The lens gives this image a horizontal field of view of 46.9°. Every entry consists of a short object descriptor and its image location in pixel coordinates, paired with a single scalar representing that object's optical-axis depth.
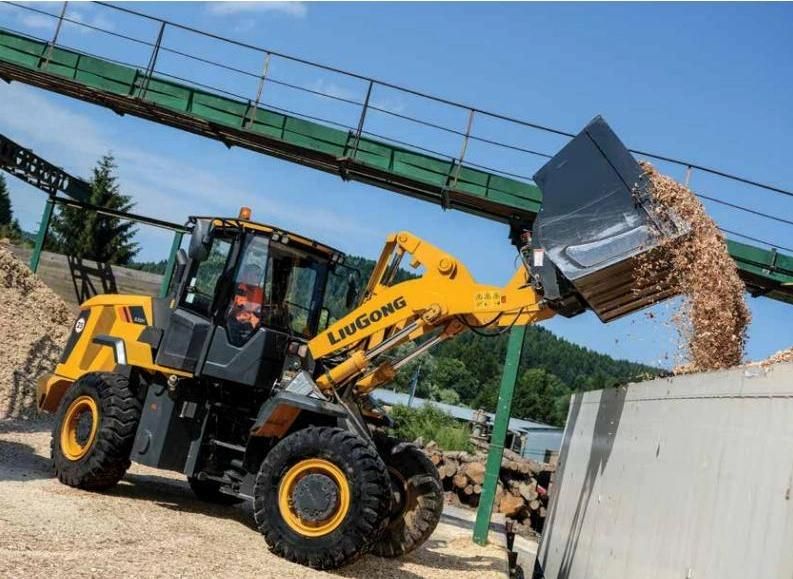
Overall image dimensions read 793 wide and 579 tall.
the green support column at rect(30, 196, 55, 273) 18.27
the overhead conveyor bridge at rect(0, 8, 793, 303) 12.45
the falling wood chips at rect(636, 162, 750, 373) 6.64
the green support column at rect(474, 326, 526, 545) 11.35
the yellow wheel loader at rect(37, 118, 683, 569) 7.23
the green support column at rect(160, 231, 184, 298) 16.92
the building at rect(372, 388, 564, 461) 32.28
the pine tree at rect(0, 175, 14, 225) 59.13
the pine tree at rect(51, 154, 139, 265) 36.56
